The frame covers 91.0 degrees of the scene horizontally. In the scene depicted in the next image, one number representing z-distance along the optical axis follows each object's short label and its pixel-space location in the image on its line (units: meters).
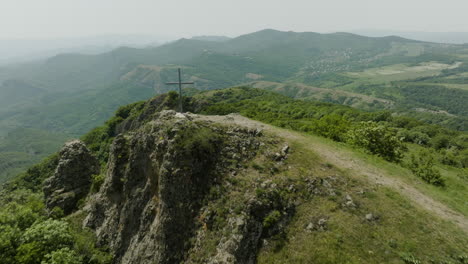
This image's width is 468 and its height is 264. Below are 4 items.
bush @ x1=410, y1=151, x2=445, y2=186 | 25.00
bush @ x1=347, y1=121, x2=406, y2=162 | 31.67
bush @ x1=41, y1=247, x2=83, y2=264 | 19.14
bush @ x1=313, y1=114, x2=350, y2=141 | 37.94
